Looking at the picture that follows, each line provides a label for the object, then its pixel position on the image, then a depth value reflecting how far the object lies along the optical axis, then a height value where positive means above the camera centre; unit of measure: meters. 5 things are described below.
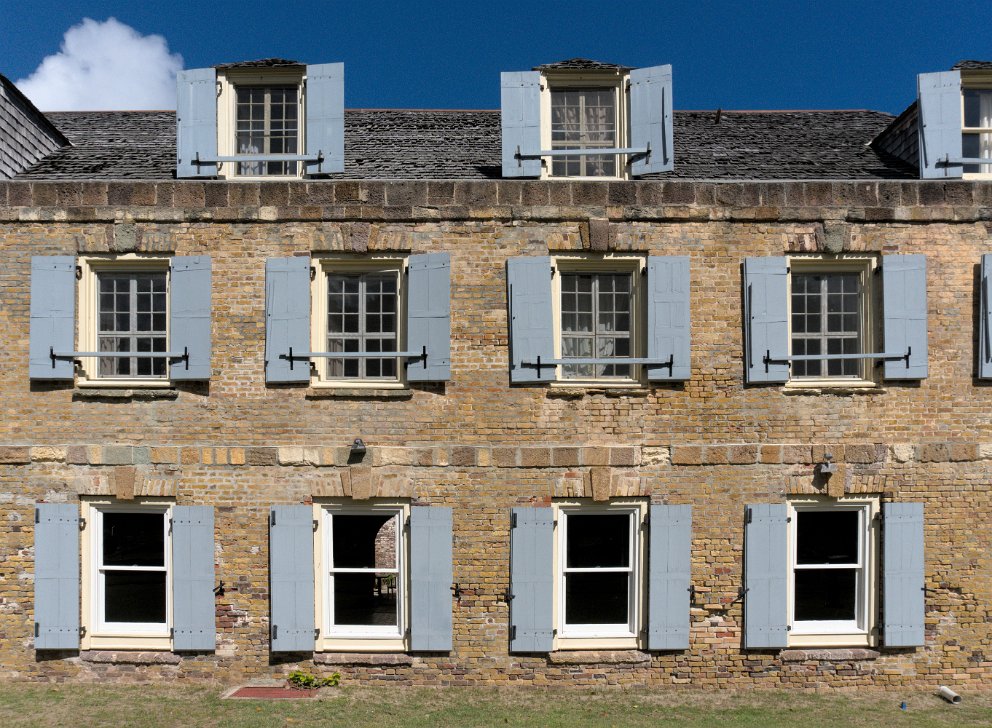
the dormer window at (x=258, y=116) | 8.86 +3.38
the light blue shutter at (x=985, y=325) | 8.54 +0.53
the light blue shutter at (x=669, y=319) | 8.50 +0.59
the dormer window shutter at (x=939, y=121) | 8.86 +3.31
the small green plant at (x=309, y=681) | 8.41 -4.05
